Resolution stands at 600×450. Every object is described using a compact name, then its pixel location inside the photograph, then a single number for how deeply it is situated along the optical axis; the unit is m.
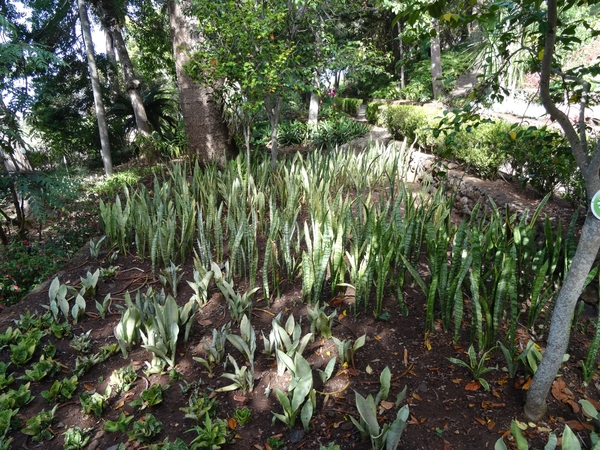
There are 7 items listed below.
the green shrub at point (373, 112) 10.95
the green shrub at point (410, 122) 5.94
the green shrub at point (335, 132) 8.53
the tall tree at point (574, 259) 1.26
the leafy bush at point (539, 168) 3.18
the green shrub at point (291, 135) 8.82
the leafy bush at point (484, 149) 4.12
